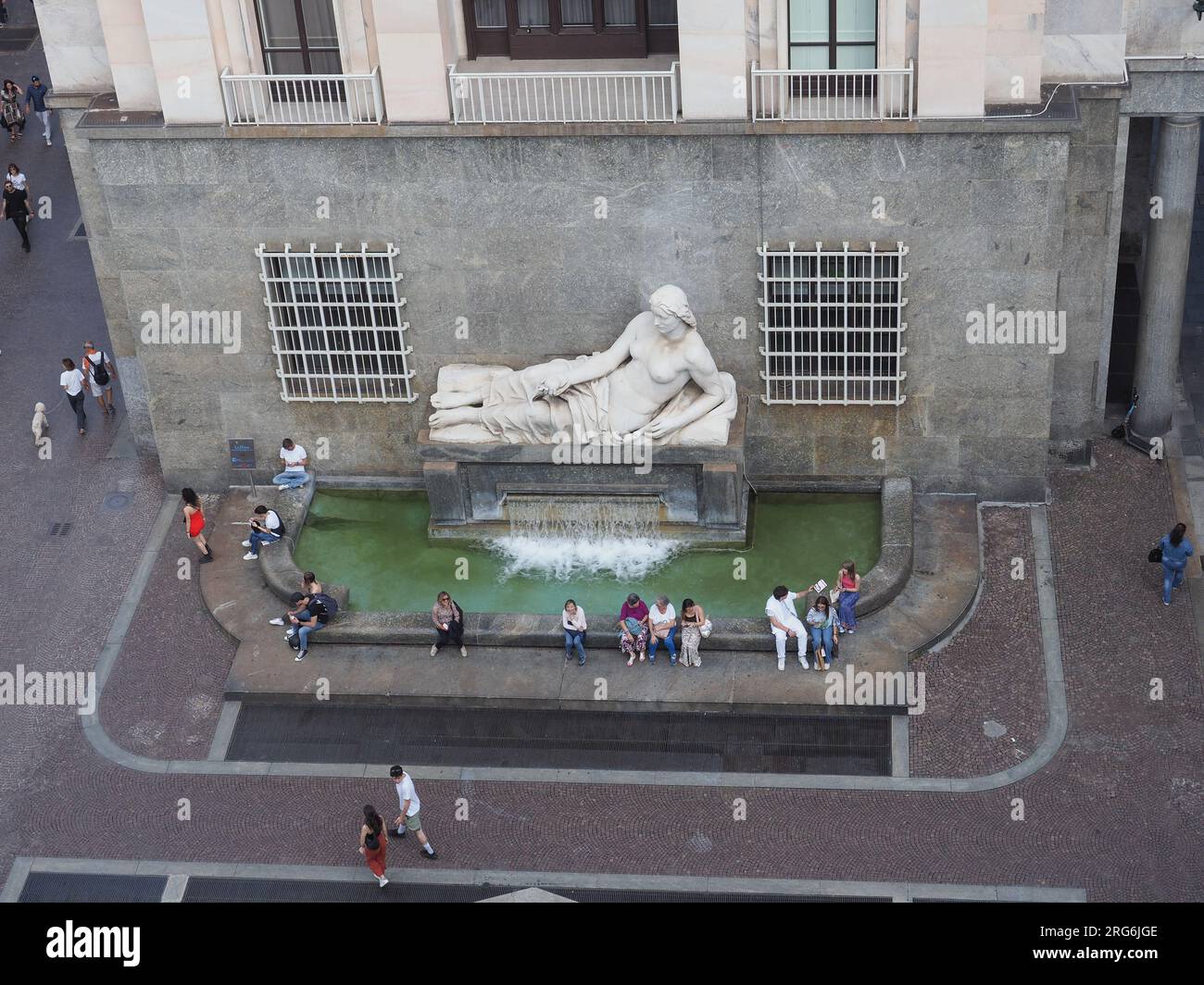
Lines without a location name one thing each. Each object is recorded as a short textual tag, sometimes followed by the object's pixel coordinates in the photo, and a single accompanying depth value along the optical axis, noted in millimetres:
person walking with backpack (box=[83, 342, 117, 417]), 35688
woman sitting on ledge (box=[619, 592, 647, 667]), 28359
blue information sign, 32969
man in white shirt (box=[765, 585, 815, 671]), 28125
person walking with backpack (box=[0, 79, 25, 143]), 46600
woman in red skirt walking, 24750
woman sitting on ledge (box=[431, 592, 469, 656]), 28719
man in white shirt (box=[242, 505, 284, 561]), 31219
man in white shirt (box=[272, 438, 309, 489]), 32562
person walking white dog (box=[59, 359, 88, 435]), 35062
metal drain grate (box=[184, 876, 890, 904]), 25344
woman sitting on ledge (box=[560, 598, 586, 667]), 28312
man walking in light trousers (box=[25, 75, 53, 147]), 46969
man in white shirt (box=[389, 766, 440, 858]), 25406
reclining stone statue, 29844
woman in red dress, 31297
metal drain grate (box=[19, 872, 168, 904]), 25906
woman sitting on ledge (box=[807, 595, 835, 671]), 27969
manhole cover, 33656
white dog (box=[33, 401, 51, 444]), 35188
